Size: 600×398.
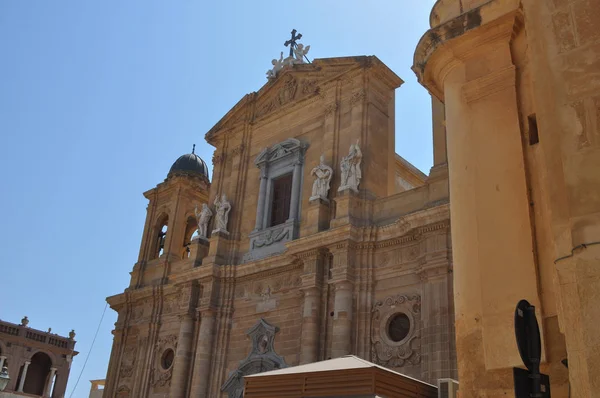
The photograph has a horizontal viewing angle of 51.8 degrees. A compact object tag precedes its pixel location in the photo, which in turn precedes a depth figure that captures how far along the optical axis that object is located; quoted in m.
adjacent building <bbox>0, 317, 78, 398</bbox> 34.12
